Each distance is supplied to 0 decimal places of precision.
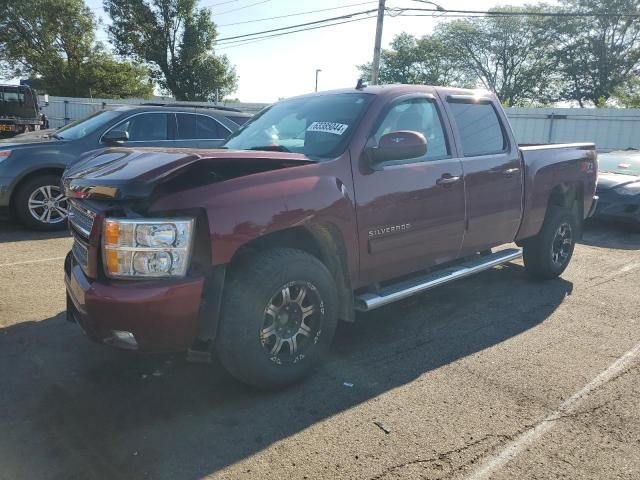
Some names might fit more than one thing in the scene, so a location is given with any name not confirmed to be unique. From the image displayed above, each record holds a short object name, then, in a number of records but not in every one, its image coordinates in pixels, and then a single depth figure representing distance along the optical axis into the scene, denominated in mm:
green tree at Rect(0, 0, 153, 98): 39688
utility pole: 21156
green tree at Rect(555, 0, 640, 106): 40156
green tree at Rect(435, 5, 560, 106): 46219
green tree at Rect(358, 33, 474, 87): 53781
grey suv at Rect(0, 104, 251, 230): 7246
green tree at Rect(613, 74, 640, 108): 34000
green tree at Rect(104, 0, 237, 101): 40938
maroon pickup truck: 2795
